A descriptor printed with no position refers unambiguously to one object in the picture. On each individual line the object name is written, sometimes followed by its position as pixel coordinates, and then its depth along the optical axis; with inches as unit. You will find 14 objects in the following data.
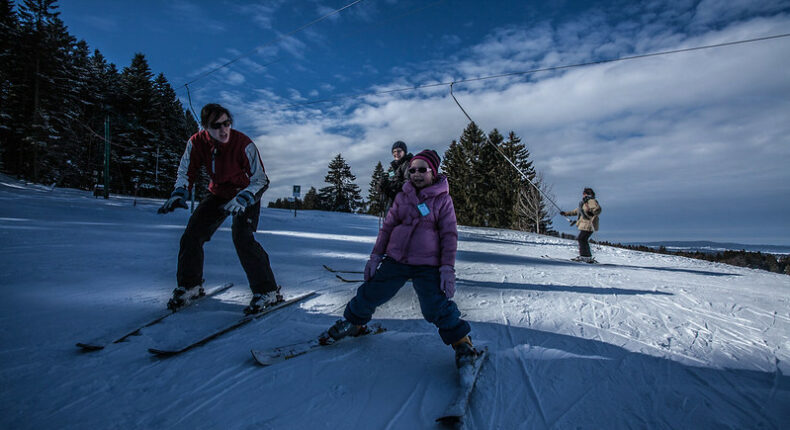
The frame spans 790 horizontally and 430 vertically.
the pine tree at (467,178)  1242.0
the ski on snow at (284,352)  78.7
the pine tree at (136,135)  1106.7
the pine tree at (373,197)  1561.4
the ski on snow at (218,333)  81.0
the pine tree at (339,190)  1649.9
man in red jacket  116.0
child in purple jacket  77.5
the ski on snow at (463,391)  56.2
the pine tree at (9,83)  920.9
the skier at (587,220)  317.1
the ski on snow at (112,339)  82.0
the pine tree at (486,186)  1237.7
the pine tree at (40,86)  908.0
